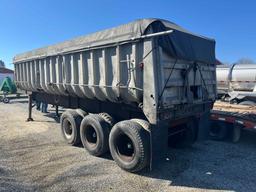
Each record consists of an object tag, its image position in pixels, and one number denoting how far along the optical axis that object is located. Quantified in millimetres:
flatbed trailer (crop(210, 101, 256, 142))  6971
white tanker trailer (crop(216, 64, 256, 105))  12595
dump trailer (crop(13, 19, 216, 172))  4828
